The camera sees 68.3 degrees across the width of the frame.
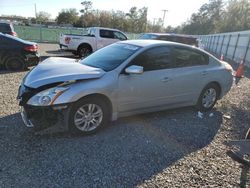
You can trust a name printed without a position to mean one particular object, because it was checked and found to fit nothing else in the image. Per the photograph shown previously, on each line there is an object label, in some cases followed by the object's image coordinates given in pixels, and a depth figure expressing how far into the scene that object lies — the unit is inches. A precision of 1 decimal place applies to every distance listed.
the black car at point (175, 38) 348.5
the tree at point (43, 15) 2655.9
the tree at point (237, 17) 1848.7
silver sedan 113.8
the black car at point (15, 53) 265.7
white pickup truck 411.8
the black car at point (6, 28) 444.7
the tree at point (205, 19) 2465.1
